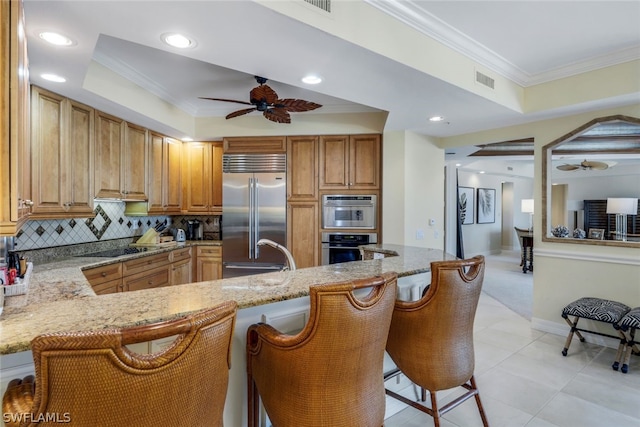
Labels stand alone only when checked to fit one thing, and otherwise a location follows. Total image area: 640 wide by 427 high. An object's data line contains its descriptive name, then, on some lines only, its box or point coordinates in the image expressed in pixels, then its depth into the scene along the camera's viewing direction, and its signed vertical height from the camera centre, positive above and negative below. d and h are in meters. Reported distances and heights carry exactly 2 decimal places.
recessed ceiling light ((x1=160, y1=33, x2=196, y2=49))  1.82 +0.95
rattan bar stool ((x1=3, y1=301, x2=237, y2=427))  0.71 -0.39
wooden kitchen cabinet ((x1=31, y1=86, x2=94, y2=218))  2.56 +0.44
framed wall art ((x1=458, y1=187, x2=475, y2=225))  8.38 +0.16
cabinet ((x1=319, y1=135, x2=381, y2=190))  4.23 +0.62
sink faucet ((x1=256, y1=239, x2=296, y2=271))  1.96 -0.28
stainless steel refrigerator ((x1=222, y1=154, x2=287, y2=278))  4.32 -0.03
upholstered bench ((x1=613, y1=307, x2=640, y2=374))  2.66 -0.97
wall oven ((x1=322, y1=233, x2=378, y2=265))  4.22 -0.45
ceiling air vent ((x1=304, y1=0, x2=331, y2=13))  1.73 +1.09
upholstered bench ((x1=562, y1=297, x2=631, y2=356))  2.84 -0.89
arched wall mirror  3.42 +0.55
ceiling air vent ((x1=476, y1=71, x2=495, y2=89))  2.81 +1.13
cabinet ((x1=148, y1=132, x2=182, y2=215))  4.04 +0.44
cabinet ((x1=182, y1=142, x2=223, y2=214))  4.63 +0.47
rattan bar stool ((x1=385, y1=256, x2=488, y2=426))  1.61 -0.61
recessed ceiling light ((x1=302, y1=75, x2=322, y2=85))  2.41 +0.96
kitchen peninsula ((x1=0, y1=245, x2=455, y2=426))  1.02 -0.35
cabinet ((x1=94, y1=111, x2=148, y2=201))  3.19 +0.53
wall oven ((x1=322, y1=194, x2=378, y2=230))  4.23 -0.01
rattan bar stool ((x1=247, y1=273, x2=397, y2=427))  1.14 -0.56
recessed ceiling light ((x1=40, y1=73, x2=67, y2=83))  2.36 +0.95
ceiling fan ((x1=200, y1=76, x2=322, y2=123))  2.96 +1.00
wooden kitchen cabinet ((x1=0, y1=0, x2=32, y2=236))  1.13 +0.33
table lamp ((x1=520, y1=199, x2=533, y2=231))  7.38 +0.10
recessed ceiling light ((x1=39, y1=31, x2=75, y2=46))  1.81 +0.95
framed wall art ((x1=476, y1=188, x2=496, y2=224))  9.02 +0.14
